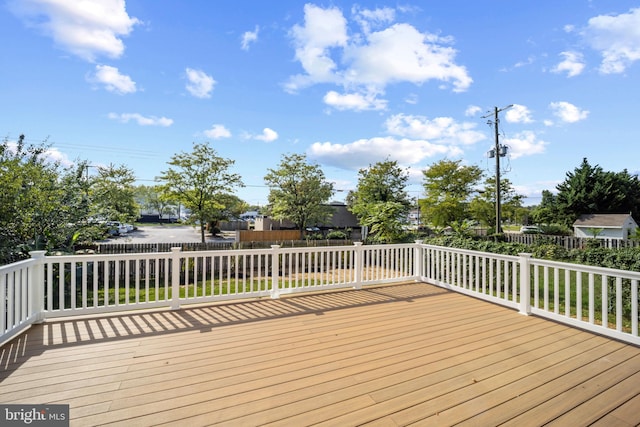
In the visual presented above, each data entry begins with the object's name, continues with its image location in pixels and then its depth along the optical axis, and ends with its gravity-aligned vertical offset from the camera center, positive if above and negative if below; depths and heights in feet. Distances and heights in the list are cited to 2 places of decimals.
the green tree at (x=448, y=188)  53.16 +5.23
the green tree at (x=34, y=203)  14.48 +0.81
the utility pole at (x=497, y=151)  44.39 +10.31
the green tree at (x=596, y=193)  73.72 +5.55
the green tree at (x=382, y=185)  51.78 +5.68
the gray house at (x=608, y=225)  63.71 -2.72
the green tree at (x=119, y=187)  25.45 +4.70
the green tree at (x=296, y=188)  45.14 +4.49
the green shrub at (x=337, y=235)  44.68 -3.33
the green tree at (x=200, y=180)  37.52 +5.03
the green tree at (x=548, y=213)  80.79 +0.30
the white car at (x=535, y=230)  67.34 -4.09
